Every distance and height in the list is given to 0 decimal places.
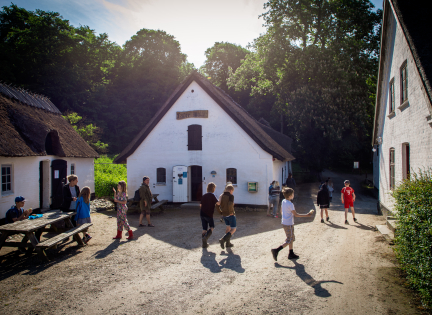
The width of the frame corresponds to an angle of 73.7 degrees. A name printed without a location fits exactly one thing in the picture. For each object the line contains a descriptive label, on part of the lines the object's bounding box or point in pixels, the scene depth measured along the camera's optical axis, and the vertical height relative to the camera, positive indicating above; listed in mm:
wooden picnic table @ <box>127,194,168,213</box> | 13800 -1845
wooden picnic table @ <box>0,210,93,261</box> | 6755 -1636
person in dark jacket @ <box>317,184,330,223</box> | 11125 -1294
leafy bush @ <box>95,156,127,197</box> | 19000 -712
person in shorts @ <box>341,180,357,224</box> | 10953 -1214
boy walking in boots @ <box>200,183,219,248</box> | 7982 -1229
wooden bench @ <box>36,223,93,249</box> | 6715 -1765
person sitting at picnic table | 7742 -1243
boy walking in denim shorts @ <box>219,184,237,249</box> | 7809 -1237
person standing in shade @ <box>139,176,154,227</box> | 10339 -1151
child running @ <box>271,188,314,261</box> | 6758 -1250
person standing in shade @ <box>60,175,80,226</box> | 8914 -880
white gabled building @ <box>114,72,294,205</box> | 14641 +788
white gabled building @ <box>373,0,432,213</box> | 6809 +2072
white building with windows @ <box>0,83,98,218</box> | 11807 +738
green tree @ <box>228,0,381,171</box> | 24438 +8521
